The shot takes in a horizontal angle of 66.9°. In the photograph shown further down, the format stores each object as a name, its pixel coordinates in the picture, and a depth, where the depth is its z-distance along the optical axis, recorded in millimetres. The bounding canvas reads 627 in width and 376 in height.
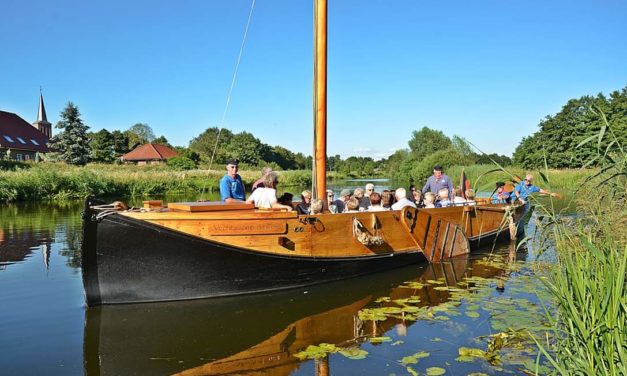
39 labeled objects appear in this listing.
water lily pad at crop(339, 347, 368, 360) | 4637
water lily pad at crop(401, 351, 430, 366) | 4474
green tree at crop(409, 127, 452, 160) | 79812
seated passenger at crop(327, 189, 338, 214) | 8773
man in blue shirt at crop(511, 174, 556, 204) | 11966
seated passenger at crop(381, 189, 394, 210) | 8747
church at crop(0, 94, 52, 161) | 46312
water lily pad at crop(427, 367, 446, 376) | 4175
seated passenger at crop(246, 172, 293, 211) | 6879
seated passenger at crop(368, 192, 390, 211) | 8675
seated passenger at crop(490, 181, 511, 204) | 12390
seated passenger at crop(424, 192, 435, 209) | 9570
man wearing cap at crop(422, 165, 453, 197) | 10849
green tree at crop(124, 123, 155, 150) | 100944
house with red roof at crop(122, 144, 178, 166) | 60062
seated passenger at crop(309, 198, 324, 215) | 7234
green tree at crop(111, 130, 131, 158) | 67400
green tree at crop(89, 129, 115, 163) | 60688
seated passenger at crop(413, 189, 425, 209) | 11010
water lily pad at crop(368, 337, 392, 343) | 5060
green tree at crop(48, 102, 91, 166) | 42094
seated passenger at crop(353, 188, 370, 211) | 9117
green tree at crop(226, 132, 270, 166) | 71462
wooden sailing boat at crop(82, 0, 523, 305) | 5883
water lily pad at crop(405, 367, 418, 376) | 4202
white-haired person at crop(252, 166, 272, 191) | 7272
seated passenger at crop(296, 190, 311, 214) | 8814
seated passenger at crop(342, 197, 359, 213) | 7771
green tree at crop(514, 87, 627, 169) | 44719
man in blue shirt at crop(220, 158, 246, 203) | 7304
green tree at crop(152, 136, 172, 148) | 83088
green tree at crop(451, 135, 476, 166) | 52250
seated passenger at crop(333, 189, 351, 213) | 9144
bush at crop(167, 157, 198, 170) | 46091
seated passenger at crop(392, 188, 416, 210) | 8407
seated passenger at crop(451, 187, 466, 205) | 9888
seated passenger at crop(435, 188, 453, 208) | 10077
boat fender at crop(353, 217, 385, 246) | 7234
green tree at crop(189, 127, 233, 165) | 64281
